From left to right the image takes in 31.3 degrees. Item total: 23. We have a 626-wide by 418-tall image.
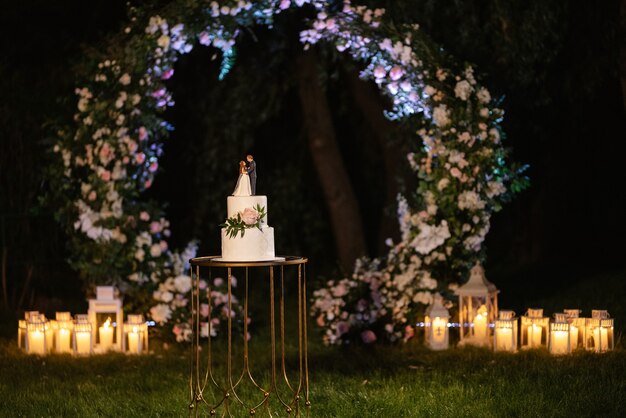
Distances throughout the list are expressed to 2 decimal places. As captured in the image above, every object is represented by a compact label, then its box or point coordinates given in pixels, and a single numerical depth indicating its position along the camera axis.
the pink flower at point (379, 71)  8.19
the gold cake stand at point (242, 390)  5.55
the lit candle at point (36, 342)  8.09
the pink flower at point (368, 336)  8.20
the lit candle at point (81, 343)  8.05
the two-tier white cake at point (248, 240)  5.51
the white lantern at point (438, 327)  8.00
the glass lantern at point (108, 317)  8.14
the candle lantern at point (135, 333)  8.11
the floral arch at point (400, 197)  8.12
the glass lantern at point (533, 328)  7.95
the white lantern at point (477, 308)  8.01
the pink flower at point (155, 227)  8.34
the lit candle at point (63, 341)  8.15
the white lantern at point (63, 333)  8.15
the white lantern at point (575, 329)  7.77
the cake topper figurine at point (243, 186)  5.64
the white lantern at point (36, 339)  8.09
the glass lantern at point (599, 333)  7.71
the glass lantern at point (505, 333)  7.82
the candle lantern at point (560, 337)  7.64
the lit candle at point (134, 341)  8.10
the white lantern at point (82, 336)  8.05
